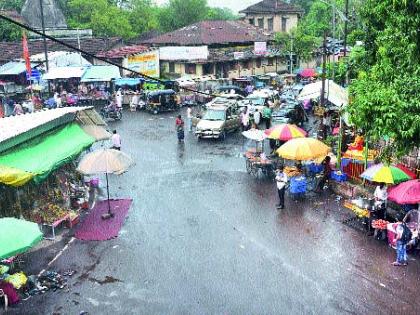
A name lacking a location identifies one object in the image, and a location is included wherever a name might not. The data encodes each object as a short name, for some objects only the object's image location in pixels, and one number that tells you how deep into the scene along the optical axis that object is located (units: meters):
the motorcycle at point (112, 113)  32.97
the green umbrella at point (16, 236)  10.74
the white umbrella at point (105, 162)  16.08
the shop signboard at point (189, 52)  42.46
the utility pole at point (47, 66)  36.22
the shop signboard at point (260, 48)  46.72
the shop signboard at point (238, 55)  45.53
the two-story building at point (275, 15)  64.62
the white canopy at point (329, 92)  24.97
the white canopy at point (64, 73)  37.12
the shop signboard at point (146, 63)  41.97
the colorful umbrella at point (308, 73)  45.34
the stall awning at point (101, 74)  36.88
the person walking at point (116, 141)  23.25
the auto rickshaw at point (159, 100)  35.34
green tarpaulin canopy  14.14
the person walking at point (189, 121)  29.66
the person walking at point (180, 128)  26.73
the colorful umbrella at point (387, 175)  15.18
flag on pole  29.58
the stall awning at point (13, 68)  39.53
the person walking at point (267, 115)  29.55
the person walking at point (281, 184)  17.52
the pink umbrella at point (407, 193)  13.86
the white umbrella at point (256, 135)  21.31
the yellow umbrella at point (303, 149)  18.23
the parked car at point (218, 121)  27.42
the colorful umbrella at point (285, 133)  20.80
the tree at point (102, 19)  59.97
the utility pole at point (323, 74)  25.52
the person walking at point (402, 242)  13.23
